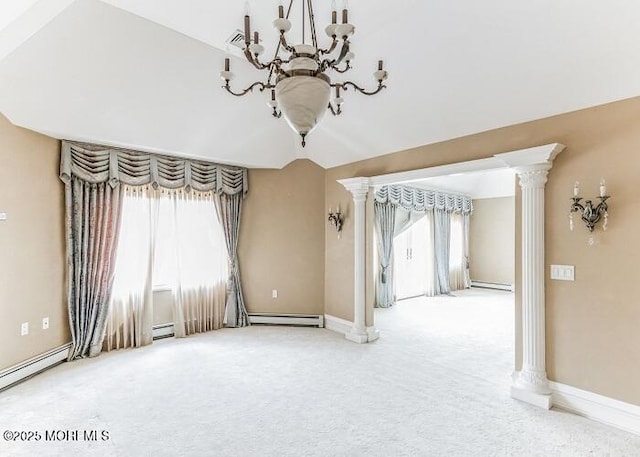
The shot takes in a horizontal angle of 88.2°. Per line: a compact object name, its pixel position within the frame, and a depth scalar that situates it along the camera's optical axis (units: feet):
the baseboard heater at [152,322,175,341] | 15.19
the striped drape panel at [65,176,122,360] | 12.67
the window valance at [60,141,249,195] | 12.64
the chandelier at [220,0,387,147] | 5.30
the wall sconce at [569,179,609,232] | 8.64
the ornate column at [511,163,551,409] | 9.61
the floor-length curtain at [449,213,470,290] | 28.71
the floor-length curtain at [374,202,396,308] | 22.22
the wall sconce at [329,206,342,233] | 16.40
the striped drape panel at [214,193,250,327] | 16.97
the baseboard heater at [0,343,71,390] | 10.39
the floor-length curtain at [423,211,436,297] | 26.16
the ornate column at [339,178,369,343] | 15.12
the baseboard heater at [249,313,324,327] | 17.30
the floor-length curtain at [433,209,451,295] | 26.58
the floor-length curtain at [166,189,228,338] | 15.61
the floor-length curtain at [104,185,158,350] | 13.98
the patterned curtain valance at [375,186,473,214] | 22.61
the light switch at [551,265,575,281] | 9.31
